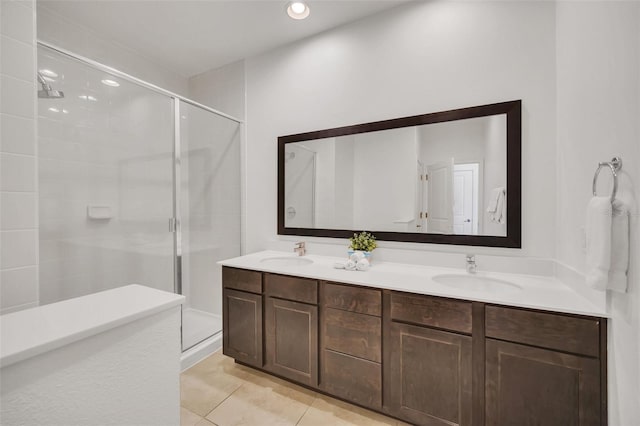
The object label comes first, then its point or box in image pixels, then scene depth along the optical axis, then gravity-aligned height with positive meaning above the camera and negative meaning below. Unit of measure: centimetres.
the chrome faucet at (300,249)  229 -32
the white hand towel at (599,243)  97 -12
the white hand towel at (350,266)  184 -37
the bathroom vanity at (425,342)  116 -68
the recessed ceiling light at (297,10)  195 +144
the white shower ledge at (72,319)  59 -28
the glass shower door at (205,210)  241 +1
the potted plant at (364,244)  201 -25
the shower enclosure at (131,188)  182 +18
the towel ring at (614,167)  100 +16
